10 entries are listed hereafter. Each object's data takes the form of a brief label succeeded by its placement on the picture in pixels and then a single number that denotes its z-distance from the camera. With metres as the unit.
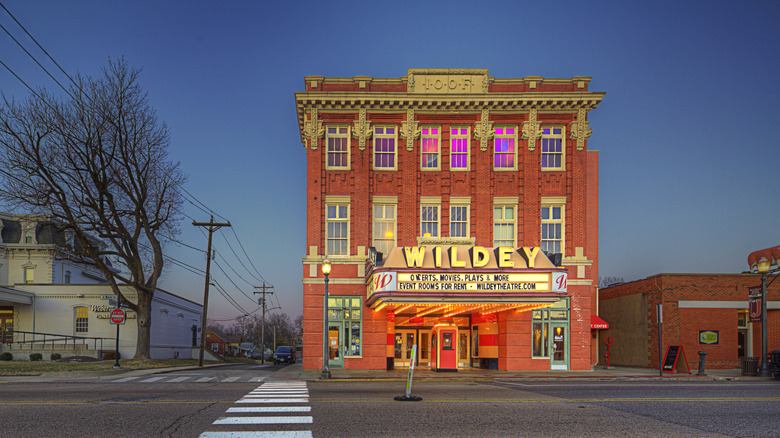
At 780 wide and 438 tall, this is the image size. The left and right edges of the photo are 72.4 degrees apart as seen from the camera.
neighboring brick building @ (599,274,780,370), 28.81
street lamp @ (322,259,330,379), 21.85
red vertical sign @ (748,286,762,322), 25.00
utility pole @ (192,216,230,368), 35.66
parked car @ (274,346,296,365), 45.72
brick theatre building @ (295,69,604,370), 26.89
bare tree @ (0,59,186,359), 28.34
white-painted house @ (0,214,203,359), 37.12
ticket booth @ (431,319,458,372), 25.47
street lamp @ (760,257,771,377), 23.42
